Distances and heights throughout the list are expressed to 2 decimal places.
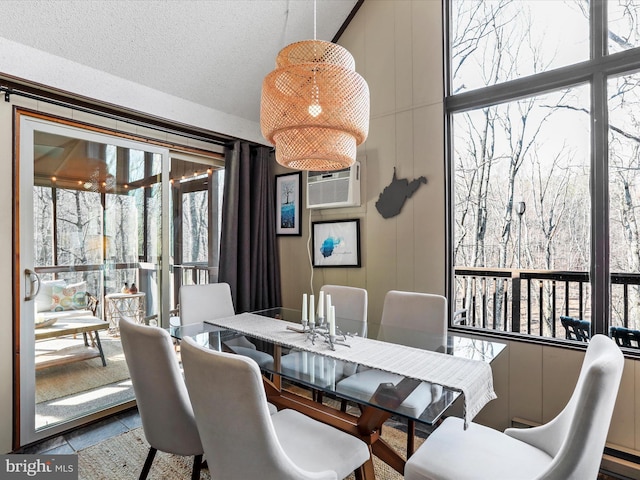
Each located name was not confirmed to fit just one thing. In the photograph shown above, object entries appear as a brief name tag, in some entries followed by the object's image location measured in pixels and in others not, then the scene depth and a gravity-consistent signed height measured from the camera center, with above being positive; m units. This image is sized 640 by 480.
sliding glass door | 2.29 -0.15
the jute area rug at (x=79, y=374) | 2.42 -0.96
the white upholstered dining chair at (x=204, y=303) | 2.54 -0.46
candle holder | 1.83 -0.52
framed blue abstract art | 3.08 -0.03
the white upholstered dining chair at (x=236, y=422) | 1.05 -0.56
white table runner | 1.35 -0.54
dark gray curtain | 3.30 +0.09
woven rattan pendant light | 1.56 +0.60
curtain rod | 2.18 +0.93
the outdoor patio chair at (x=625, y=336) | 2.05 -0.58
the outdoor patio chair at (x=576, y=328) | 2.23 -0.59
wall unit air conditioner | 2.98 +0.44
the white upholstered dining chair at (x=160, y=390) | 1.45 -0.62
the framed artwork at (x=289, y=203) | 3.53 +0.37
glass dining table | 1.31 -0.57
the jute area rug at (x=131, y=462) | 1.98 -1.29
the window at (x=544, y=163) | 2.08 +0.49
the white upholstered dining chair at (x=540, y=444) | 1.00 -0.82
